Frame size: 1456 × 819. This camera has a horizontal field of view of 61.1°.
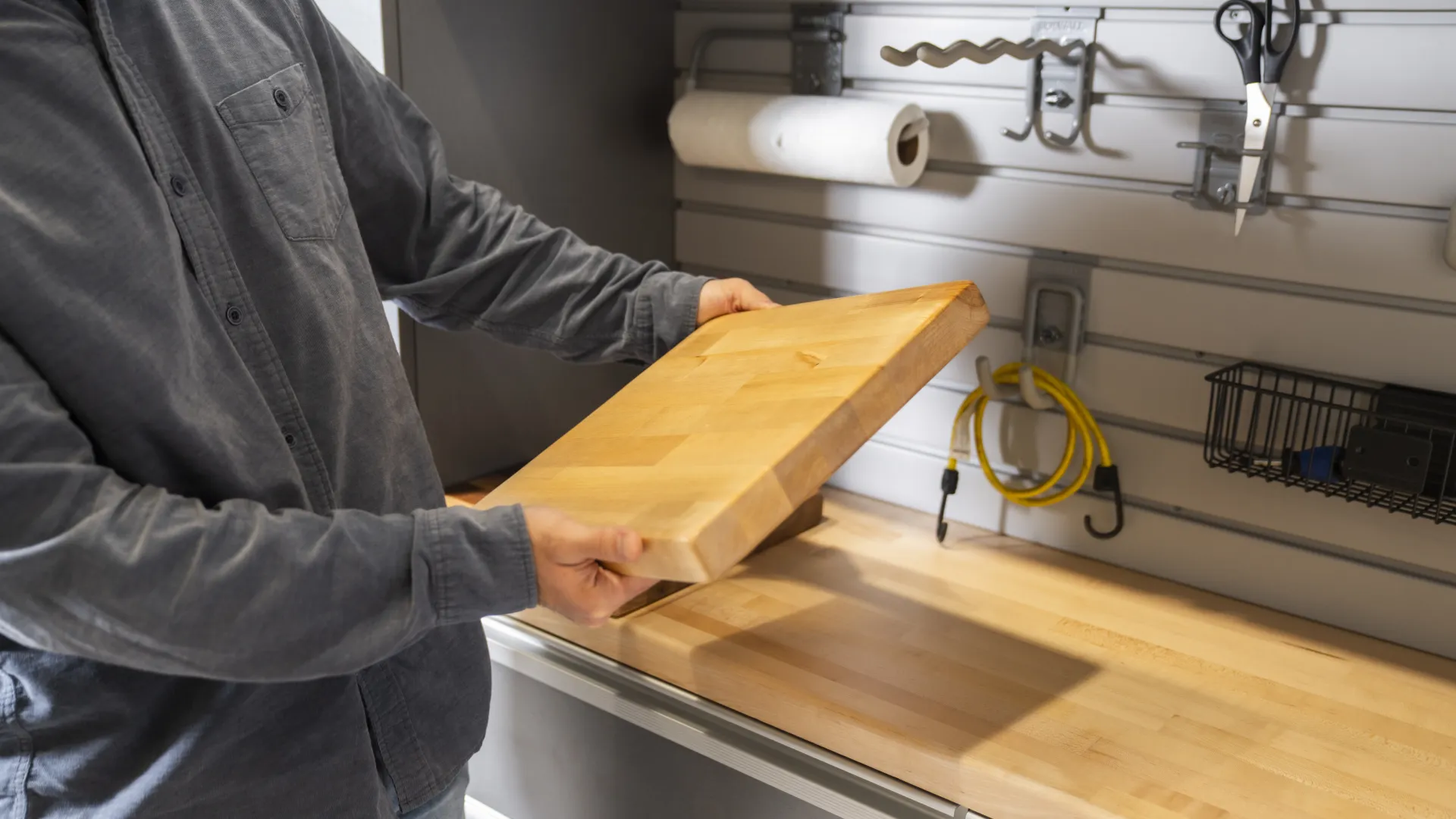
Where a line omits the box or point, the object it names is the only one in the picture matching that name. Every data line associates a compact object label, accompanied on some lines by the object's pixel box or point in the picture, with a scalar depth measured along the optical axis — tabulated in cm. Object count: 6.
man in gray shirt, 74
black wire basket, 115
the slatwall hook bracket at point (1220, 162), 126
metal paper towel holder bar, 157
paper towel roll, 144
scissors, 120
